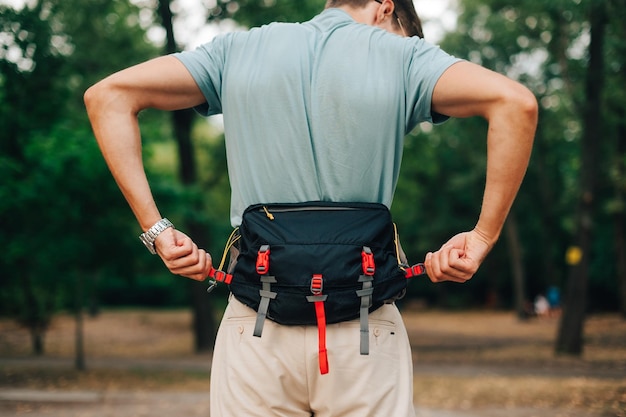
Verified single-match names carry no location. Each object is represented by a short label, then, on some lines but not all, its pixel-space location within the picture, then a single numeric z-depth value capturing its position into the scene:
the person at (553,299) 35.69
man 2.01
